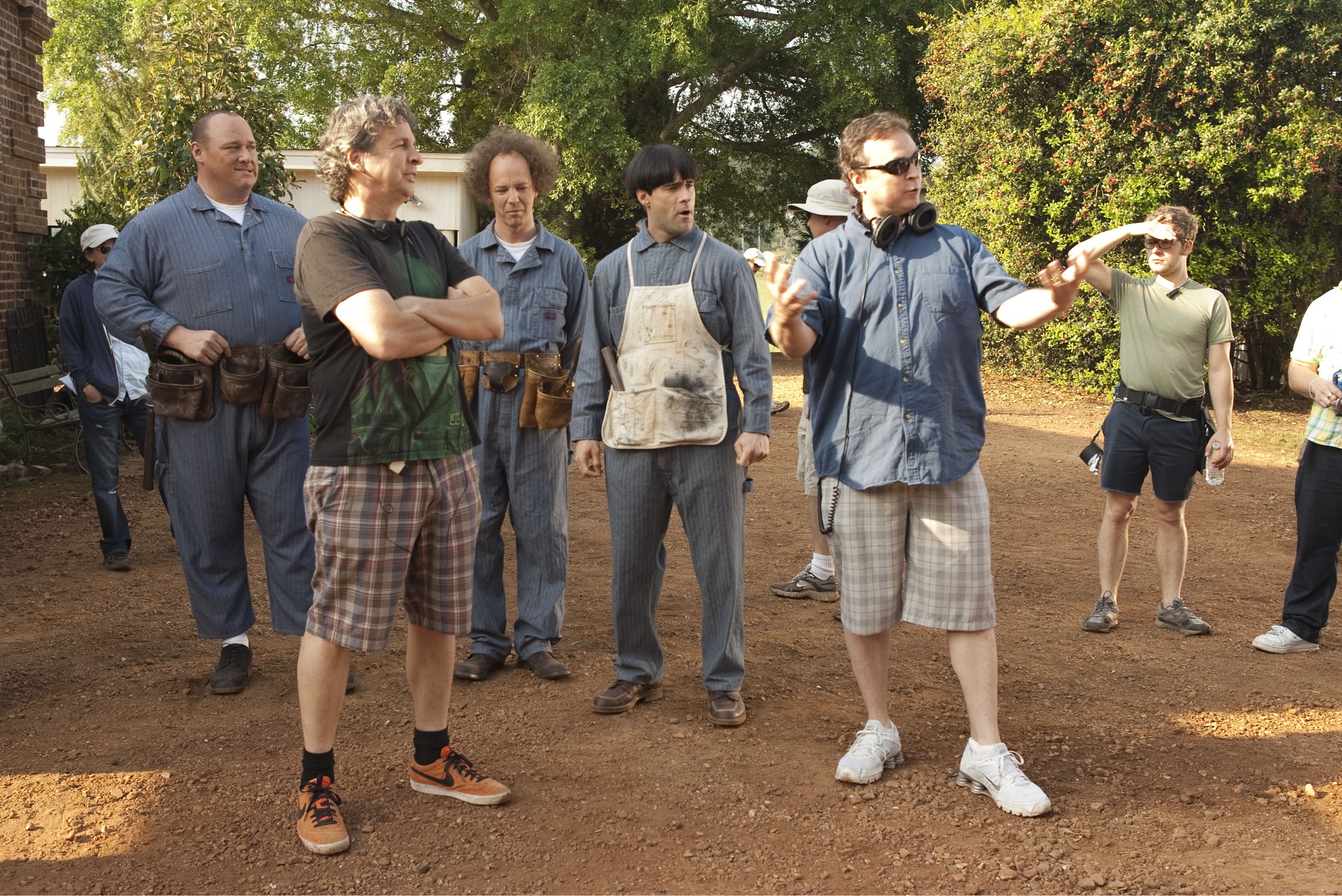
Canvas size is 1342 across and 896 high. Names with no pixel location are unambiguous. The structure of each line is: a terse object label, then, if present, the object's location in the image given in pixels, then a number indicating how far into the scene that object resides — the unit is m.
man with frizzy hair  4.64
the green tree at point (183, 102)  11.24
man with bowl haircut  4.07
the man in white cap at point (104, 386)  6.74
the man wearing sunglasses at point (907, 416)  3.53
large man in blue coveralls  4.37
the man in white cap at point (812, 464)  5.62
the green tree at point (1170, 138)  13.14
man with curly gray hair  3.13
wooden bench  9.49
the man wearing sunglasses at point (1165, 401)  5.30
